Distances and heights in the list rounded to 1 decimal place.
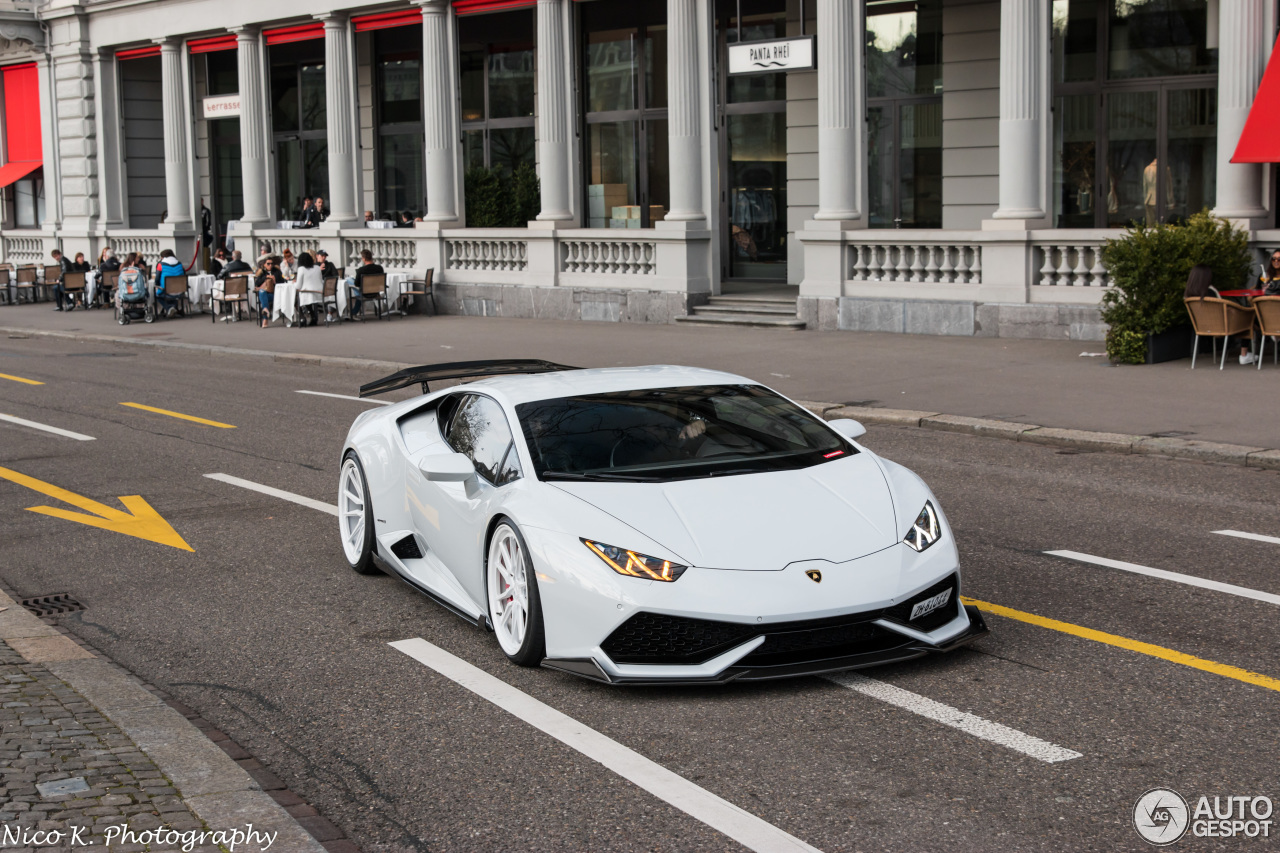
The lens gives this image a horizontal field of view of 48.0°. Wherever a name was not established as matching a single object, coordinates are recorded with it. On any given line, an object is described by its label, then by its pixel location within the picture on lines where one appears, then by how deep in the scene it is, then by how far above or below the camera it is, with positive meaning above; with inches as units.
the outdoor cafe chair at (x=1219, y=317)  631.8 -17.2
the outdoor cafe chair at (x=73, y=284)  1389.0 +14.9
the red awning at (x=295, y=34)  1323.1 +244.7
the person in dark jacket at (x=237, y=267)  1245.7 +25.6
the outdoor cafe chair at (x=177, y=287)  1250.0 +9.2
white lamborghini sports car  223.6 -40.8
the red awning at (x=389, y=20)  1231.5 +237.1
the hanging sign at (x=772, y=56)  919.7 +149.5
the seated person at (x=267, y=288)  1144.8 +6.5
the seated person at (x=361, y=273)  1121.4 +16.3
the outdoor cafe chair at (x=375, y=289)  1123.9 +3.8
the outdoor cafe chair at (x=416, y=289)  1173.1 +3.4
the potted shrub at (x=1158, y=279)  652.7 +0.1
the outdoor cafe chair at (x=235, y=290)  1195.3 +5.5
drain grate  301.6 -64.7
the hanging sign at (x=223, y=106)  1414.9 +188.7
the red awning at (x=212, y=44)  1401.3 +249.4
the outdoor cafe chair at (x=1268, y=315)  618.8 -16.1
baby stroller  1226.6 +2.2
